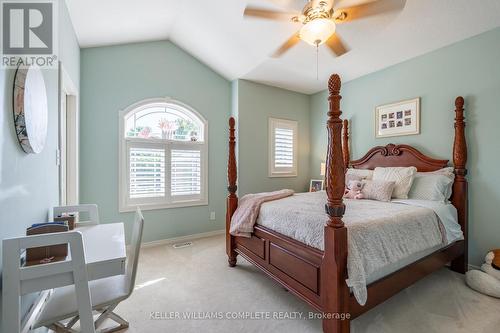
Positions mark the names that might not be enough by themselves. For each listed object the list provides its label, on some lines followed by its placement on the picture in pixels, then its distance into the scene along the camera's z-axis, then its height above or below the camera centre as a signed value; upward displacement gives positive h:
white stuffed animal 2.16 -1.11
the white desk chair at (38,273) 0.99 -0.50
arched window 3.46 +0.17
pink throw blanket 2.56 -0.55
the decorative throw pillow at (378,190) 2.84 -0.31
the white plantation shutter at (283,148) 4.54 +0.37
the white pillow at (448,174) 2.72 -0.10
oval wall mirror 1.28 +0.36
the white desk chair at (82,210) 1.94 -0.39
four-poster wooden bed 1.56 -0.79
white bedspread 1.64 -0.54
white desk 0.99 -0.52
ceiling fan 1.86 +1.31
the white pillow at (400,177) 2.89 -0.16
